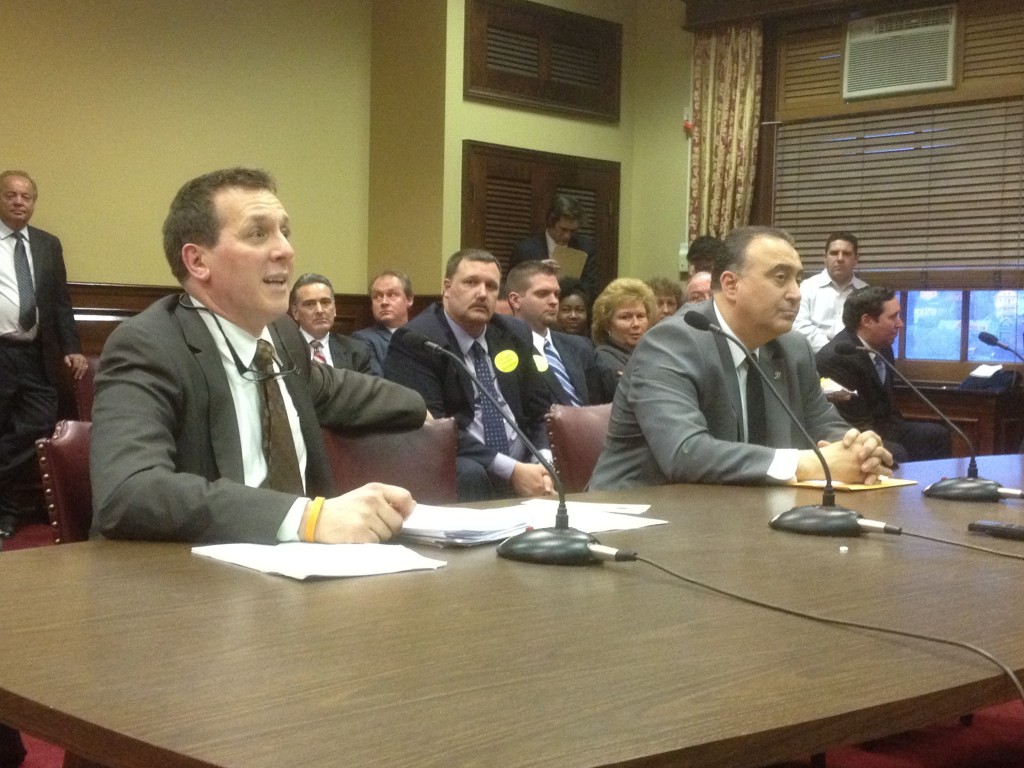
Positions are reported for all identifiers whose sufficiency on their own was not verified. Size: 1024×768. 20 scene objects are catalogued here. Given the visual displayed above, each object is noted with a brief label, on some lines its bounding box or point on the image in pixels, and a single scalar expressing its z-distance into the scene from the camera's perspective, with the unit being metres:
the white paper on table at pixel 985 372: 6.15
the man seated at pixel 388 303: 5.88
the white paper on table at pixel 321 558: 1.45
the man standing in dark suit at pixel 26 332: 5.42
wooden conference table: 0.88
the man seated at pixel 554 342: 4.81
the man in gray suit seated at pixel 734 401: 2.46
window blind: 6.39
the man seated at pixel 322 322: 5.21
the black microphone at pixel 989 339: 4.07
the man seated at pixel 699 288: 6.02
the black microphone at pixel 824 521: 1.85
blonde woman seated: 5.43
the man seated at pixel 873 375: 5.81
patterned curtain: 7.18
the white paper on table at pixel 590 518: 1.85
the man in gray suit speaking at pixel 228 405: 1.67
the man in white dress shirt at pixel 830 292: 6.55
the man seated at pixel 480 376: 3.75
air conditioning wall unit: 6.52
